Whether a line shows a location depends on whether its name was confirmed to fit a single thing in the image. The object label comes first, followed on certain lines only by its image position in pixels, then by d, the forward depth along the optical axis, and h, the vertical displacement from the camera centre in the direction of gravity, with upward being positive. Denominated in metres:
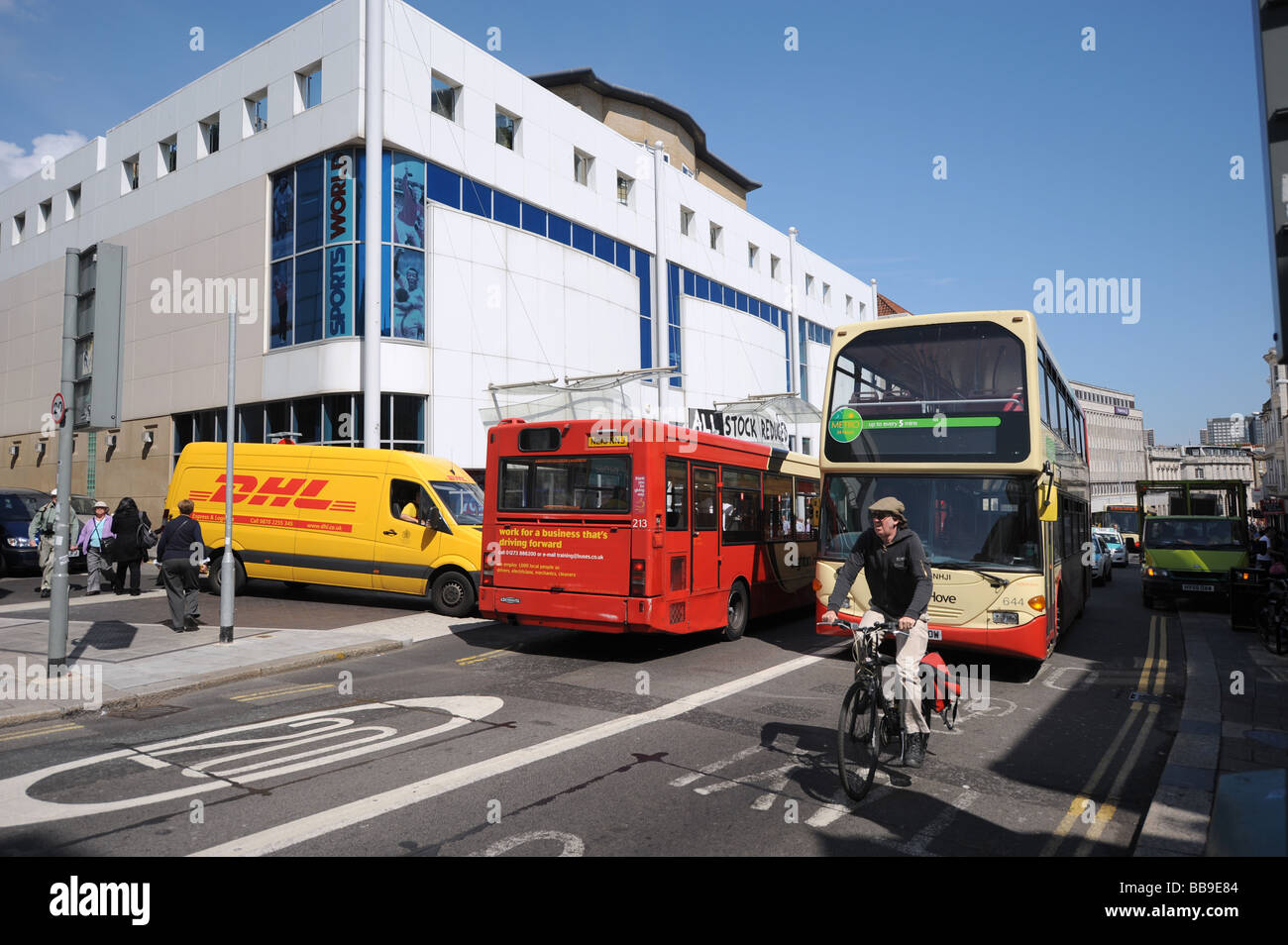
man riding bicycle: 5.73 -0.59
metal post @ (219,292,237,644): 10.96 -0.79
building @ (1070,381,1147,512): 113.56 +7.68
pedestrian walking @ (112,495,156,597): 15.47 -0.52
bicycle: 5.20 -1.45
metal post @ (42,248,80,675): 8.41 -0.17
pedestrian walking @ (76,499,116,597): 15.80 -0.69
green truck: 16.62 -1.11
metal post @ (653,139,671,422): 32.09 +8.28
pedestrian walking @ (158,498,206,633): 11.51 -0.76
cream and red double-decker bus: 9.04 +0.46
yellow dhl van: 14.34 -0.23
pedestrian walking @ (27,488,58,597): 15.29 -0.41
